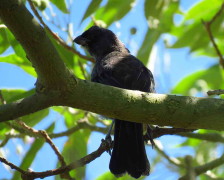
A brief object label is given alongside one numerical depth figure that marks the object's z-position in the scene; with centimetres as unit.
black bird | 728
